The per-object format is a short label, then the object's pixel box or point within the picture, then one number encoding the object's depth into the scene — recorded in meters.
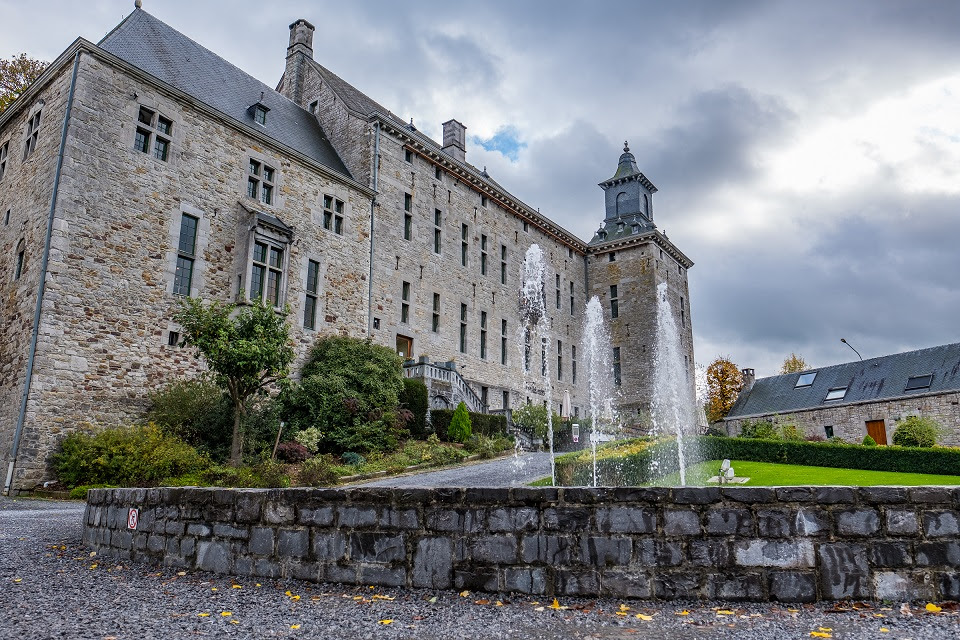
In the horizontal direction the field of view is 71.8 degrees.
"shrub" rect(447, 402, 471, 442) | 20.83
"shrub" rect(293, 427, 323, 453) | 17.00
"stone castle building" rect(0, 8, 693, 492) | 15.93
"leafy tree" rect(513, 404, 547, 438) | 24.23
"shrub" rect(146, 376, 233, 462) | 16.33
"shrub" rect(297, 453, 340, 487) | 14.11
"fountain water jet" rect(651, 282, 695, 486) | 35.62
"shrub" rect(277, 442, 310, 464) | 16.36
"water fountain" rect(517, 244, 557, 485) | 33.12
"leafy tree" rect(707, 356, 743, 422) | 45.94
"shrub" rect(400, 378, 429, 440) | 20.91
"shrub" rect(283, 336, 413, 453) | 18.11
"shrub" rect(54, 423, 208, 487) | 13.85
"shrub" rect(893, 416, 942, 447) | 22.27
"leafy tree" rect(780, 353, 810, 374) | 50.00
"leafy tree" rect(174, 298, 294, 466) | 14.79
